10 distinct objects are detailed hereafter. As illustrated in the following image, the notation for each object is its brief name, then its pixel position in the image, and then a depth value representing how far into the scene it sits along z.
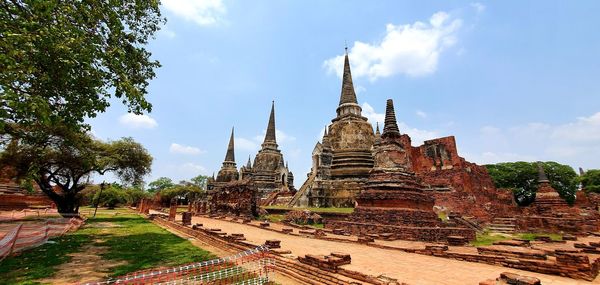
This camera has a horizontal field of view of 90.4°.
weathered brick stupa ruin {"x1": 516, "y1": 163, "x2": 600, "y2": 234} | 19.42
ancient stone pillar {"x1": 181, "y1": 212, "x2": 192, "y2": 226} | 16.53
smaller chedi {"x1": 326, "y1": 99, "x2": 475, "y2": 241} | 12.55
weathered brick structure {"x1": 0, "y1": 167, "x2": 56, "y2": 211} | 22.20
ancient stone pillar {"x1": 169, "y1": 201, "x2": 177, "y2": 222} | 19.63
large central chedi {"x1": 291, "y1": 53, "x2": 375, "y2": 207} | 26.88
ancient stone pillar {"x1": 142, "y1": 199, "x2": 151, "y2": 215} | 26.85
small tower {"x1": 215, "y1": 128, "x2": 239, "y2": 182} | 47.69
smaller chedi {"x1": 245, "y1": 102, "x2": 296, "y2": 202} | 38.88
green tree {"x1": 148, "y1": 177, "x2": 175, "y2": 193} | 72.69
